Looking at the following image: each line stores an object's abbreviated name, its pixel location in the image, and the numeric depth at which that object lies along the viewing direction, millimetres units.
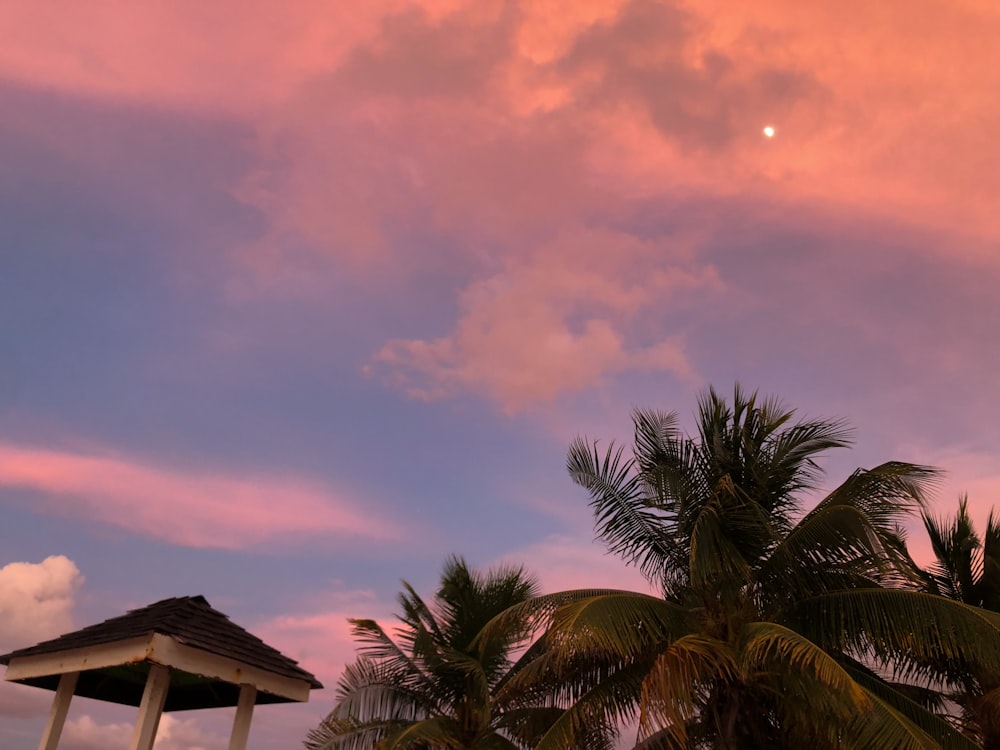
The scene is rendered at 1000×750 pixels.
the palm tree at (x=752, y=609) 12258
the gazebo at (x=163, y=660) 11133
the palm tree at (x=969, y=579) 17594
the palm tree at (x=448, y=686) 17203
